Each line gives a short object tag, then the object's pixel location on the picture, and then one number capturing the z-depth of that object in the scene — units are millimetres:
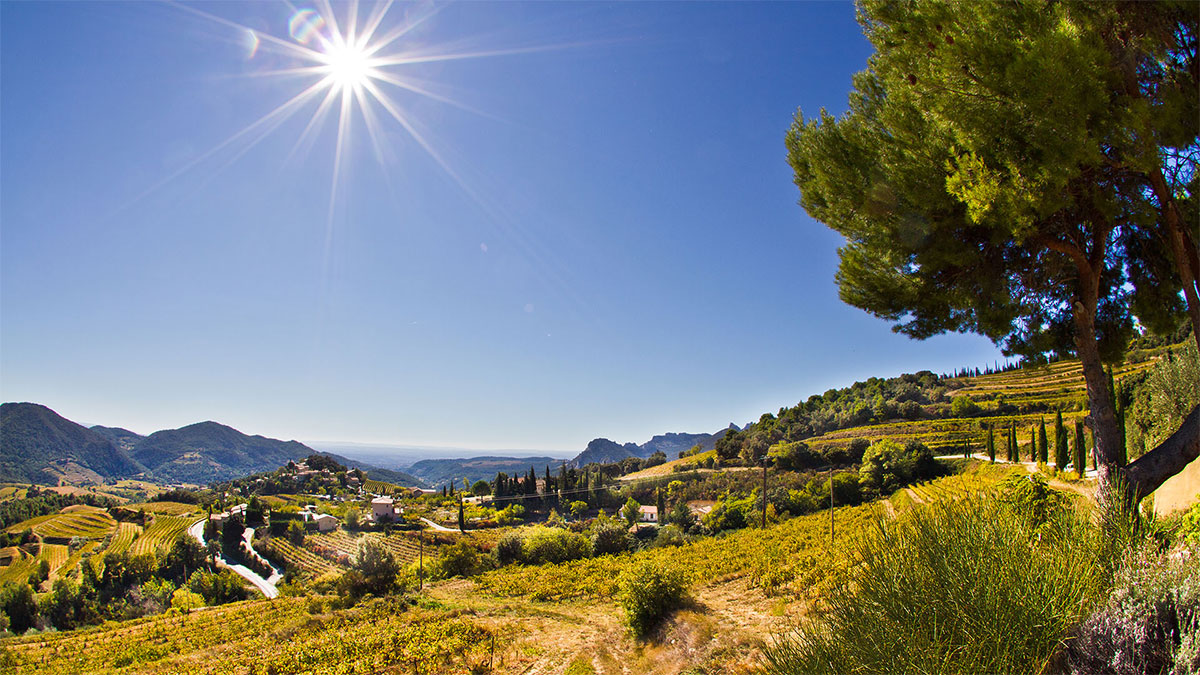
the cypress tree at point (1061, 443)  27844
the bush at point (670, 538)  33075
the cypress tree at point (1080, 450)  23219
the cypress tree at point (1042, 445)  31719
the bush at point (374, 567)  28266
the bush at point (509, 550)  34500
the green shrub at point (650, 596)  13578
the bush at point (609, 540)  32344
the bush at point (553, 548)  32469
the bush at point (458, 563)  33906
